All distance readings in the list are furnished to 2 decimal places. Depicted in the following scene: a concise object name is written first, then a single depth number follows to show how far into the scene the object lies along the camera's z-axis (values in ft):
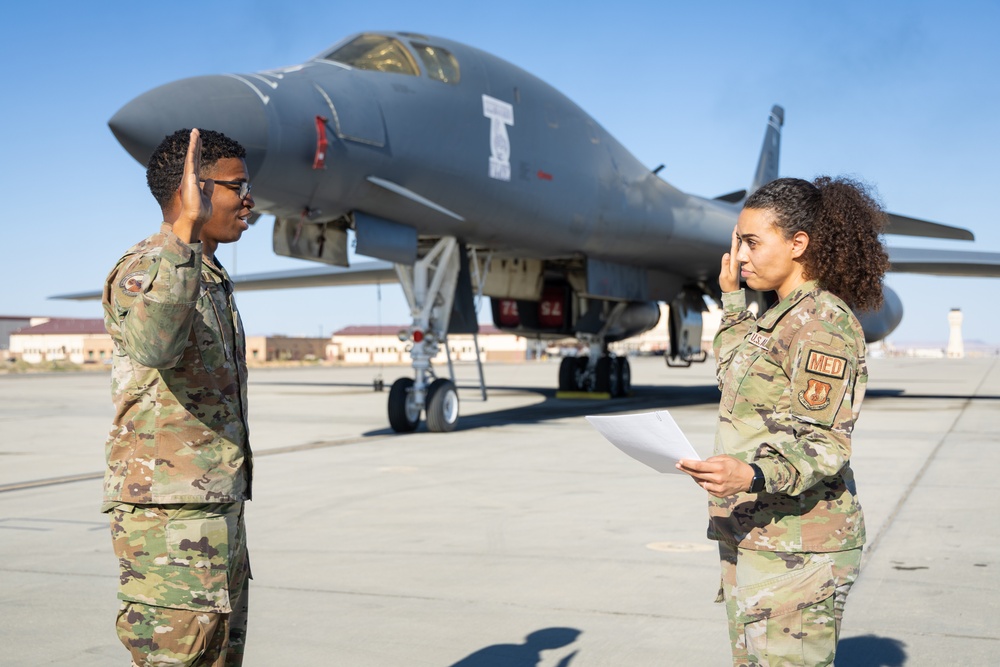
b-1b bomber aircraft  31.58
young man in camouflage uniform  7.60
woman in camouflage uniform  7.27
